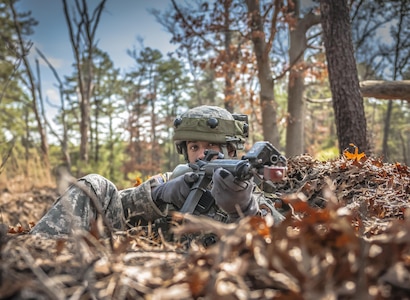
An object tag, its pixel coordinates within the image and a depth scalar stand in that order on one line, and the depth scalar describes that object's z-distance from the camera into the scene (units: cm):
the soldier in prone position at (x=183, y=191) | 207
